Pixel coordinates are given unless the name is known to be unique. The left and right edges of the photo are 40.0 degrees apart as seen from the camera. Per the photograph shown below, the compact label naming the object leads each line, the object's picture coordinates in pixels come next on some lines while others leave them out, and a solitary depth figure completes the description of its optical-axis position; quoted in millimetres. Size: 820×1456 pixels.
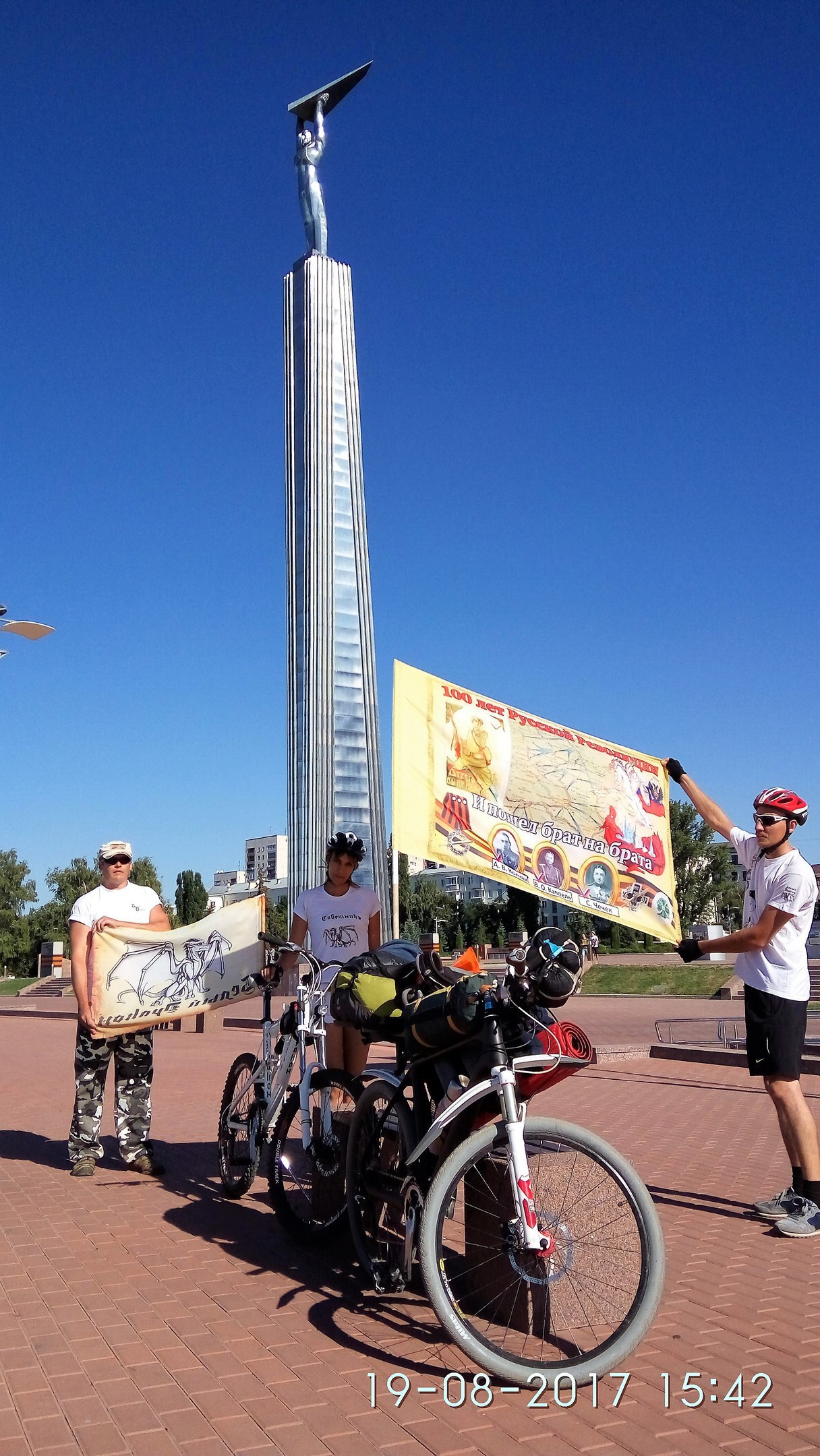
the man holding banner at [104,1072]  6508
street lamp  15039
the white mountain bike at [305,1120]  4812
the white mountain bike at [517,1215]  3225
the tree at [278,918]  75188
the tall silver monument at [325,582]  65875
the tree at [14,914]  64812
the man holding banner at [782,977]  5102
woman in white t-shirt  5988
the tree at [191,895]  86500
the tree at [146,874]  71500
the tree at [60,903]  66375
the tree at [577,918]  64462
